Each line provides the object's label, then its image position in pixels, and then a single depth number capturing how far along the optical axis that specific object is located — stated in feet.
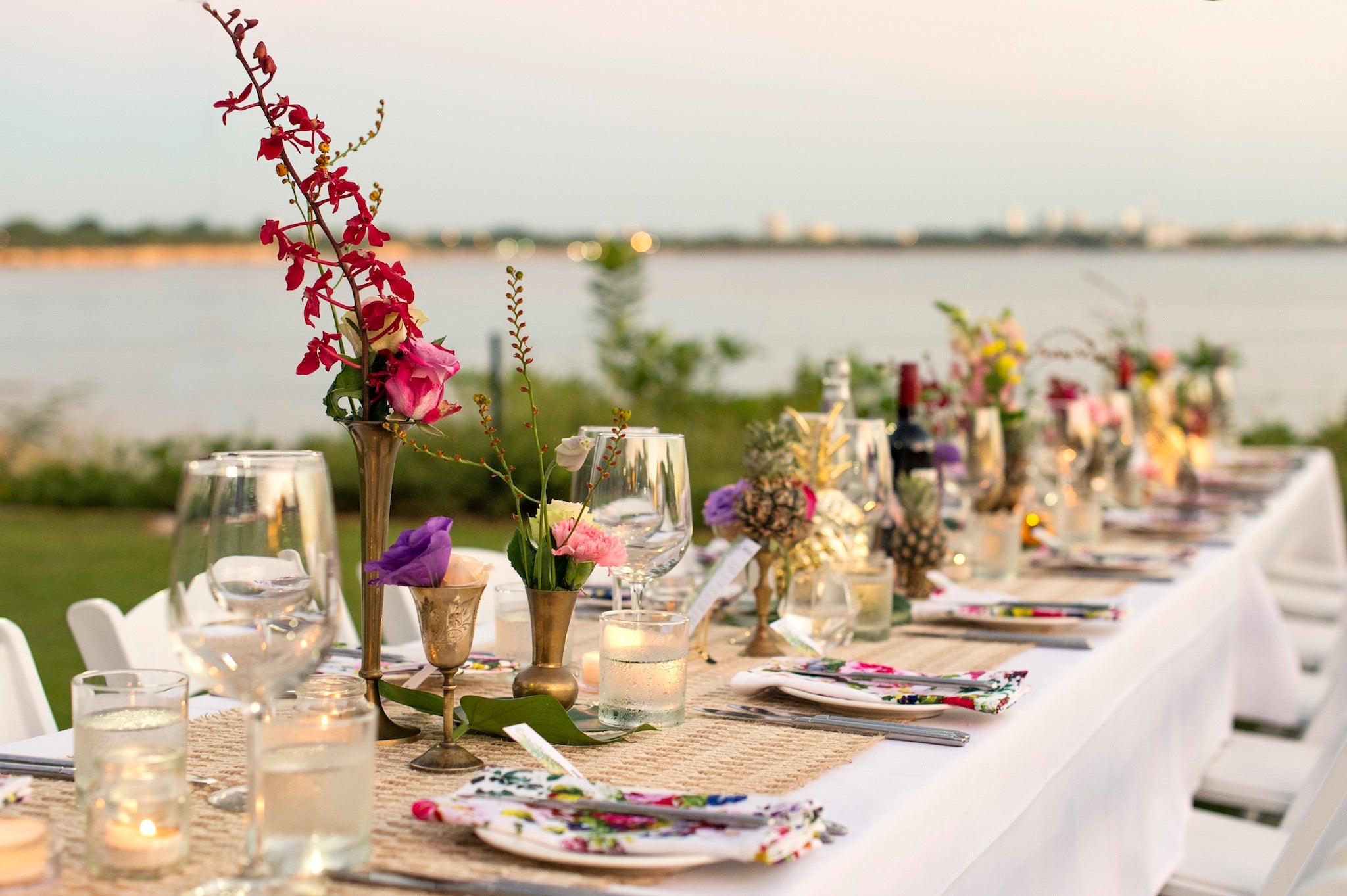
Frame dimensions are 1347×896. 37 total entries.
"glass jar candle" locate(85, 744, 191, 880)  2.87
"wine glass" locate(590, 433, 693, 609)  4.57
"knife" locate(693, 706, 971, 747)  4.26
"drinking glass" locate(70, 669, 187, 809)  3.34
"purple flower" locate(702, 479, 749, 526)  6.07
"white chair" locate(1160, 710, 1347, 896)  4.97
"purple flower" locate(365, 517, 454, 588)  3.80
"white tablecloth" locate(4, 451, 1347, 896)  3.58
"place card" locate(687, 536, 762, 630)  5.36
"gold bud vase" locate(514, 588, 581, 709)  4.29
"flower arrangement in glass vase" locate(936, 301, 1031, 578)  8.16
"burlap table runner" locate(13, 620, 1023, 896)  2.99
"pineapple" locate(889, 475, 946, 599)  7.24
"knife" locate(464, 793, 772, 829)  3.12
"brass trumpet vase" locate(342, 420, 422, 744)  4.13
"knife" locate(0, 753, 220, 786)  3.79
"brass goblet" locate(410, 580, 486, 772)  3.83
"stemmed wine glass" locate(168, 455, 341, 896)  2.65
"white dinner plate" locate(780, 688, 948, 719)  4.51
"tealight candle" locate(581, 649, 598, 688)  4.94
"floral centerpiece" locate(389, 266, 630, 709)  4.20
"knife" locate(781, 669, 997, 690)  4.74
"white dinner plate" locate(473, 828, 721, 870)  2.94
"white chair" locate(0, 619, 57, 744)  5.16
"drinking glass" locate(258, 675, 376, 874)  2.84
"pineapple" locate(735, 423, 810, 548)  5.80
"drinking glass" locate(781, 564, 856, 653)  5.67
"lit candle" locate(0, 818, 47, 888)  2.80
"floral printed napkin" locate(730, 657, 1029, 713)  4.53
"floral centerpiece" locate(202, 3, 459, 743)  3.83
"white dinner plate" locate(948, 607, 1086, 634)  6.23
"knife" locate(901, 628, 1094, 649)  5.93
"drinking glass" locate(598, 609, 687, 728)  4.22
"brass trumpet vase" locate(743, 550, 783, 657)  5.83
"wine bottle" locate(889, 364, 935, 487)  7.82
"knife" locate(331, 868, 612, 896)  2.82
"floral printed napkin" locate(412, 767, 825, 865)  2.99
